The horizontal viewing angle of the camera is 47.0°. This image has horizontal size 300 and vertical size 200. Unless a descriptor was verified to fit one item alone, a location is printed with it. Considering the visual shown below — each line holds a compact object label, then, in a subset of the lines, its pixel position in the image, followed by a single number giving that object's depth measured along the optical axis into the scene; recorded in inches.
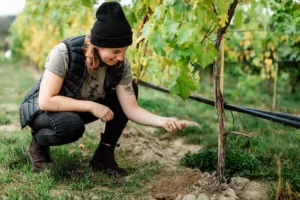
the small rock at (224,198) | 80.9
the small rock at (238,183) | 90.4
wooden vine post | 85.4
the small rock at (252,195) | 86.4
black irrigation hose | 83.9
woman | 85.2
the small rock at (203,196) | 81.1
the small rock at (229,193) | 82.4
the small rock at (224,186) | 86.1
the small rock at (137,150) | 122.2
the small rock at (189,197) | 81.7
